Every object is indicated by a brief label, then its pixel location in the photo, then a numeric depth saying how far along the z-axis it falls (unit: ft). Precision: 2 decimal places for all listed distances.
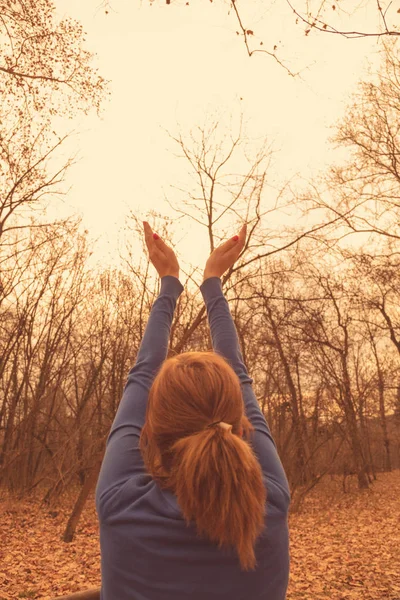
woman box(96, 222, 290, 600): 3.43
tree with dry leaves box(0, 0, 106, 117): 20.66
